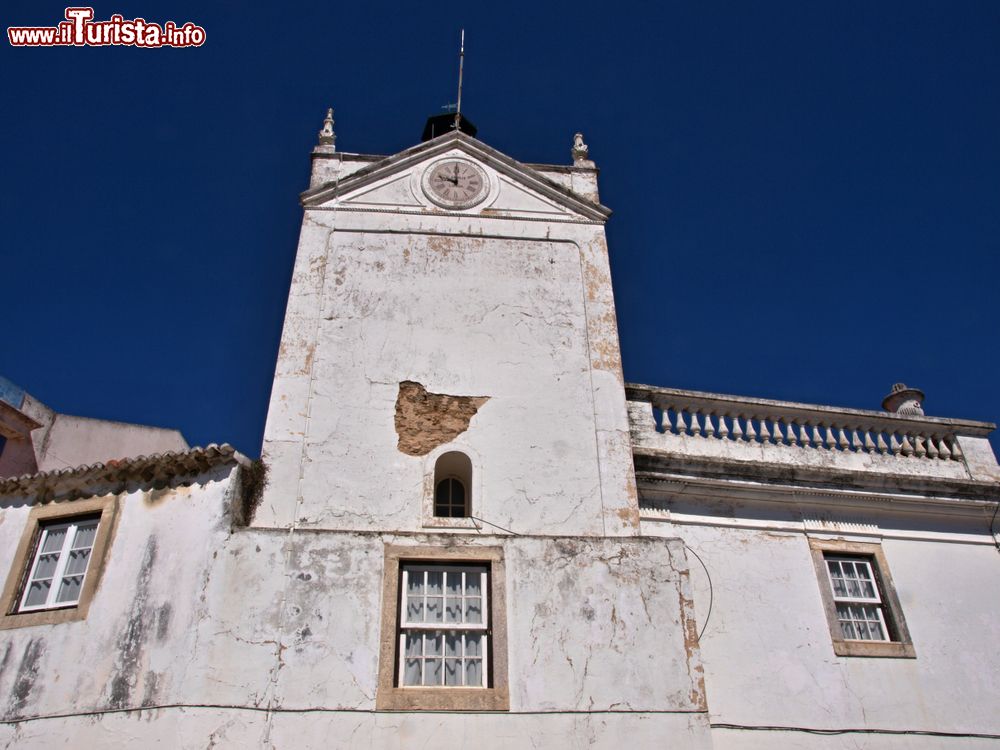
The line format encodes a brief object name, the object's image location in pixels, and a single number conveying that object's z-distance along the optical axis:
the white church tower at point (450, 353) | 13.34
